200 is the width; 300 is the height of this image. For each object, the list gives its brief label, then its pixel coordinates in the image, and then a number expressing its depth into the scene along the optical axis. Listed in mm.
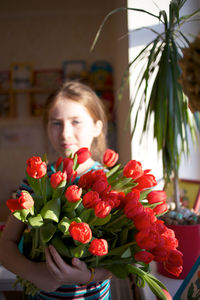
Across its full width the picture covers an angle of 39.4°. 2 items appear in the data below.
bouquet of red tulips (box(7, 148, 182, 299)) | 449
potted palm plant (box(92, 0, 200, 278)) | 844
